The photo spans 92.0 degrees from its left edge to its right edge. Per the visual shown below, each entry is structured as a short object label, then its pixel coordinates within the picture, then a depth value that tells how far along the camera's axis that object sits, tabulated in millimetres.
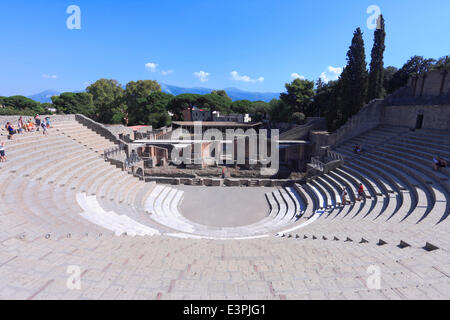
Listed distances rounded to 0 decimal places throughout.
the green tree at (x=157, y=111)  40031
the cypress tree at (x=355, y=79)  20688
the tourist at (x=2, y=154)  8773
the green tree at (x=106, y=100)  45562
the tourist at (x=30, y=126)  12685
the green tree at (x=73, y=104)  41219
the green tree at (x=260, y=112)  42984
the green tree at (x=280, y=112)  34344
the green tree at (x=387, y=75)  29800
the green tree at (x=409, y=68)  27156
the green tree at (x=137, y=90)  47062
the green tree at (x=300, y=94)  33181
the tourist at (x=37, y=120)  13609
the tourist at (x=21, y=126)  12194
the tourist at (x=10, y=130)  10902
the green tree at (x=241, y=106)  50394
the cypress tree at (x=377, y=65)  20734
